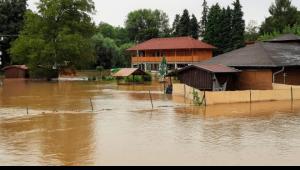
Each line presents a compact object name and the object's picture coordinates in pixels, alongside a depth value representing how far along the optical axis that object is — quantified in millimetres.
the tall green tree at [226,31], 78562
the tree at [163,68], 58484
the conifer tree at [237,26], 77438
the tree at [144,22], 123875
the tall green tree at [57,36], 68312
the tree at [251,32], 98238
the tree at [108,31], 131375
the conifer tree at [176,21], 109044
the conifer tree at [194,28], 93206
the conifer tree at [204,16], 105962
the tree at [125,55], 96125
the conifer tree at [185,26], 91919
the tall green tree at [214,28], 79500
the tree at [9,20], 85250
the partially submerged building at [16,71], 78406
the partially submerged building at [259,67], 42875
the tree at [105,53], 88125
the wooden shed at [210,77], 40906
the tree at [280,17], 90375
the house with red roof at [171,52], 76562
